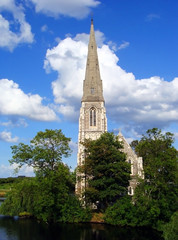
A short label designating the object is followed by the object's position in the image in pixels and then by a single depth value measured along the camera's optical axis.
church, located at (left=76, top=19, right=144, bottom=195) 47.28
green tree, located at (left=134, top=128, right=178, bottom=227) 31.19
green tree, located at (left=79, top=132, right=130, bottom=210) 34.62
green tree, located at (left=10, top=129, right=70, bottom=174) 36.53
